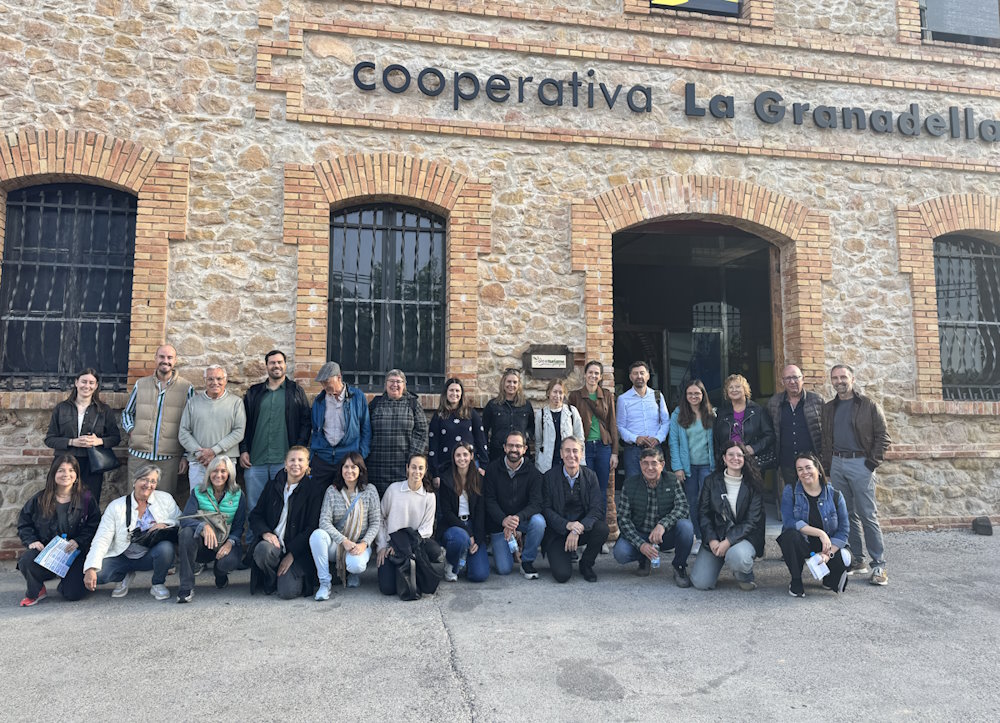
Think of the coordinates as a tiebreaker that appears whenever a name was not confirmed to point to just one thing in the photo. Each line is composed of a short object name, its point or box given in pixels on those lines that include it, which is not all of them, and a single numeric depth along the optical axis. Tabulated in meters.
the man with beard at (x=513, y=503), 5.61
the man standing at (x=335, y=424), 5.82
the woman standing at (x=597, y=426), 6.47
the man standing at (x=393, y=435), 5.88
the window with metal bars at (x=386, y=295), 6.95
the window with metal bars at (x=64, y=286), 6.46
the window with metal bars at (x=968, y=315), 8.05
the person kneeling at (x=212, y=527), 4.97
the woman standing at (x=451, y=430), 5.97
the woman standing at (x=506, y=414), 6.20
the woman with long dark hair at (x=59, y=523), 4.87
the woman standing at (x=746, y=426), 6.18
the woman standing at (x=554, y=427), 6.20
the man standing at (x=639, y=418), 6.45
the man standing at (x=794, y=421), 6.29
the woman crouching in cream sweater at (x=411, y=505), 5.29
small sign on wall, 6.98
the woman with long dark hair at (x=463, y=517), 5.47
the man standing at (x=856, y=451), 5.83
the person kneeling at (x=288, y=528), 4.99
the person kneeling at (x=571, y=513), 5.50
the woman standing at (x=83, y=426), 5.64
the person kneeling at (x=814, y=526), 5.13
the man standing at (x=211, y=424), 5.75
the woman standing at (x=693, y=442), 6.27
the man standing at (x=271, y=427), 5.95
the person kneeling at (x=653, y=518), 5.56
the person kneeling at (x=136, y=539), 4.97
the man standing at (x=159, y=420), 5.87
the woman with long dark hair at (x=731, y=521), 5.30
